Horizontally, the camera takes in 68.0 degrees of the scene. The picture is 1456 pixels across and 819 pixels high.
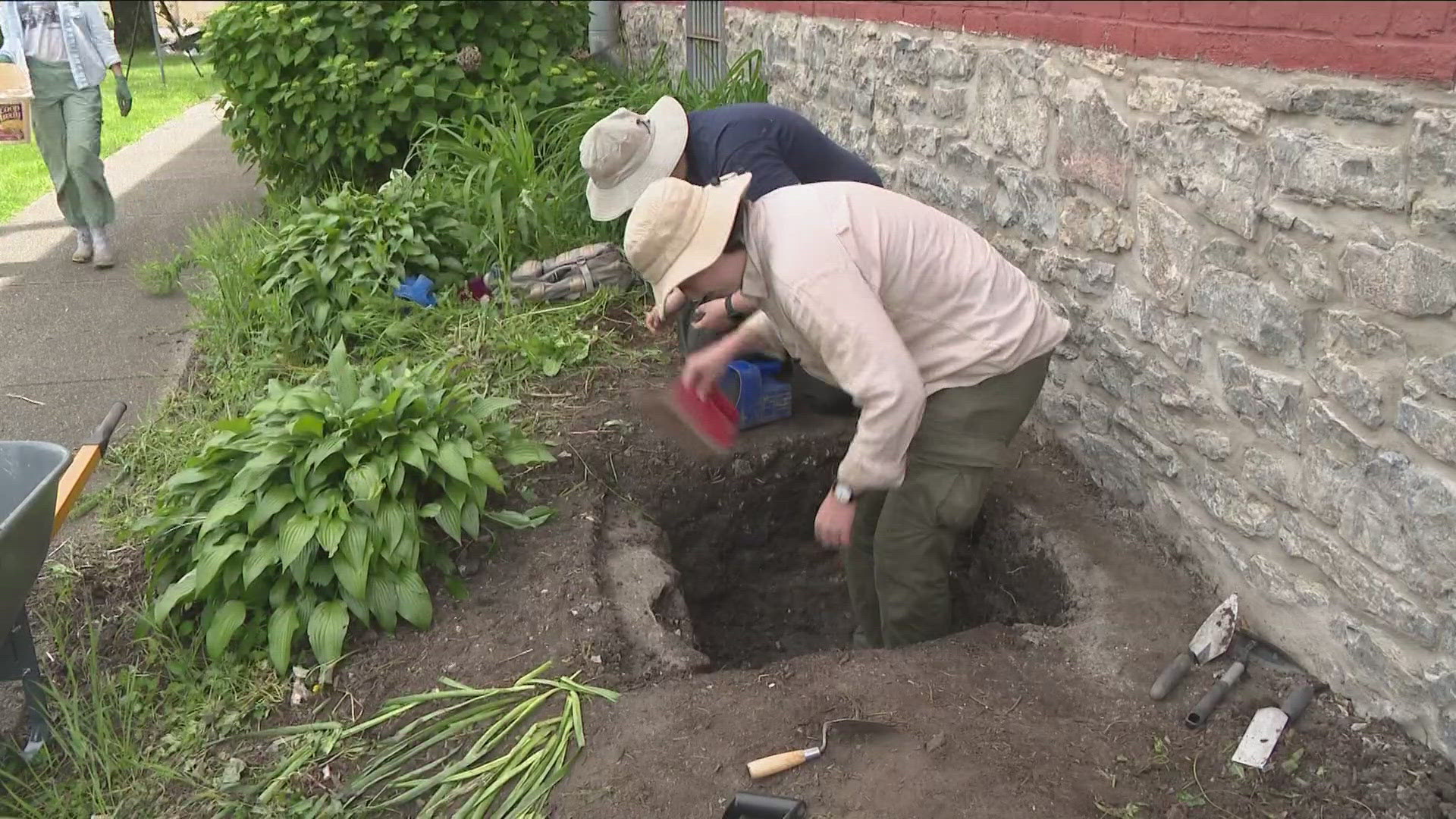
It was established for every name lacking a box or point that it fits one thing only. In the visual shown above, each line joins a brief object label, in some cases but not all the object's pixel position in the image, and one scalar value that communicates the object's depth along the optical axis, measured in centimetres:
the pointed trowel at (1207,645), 268
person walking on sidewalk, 624
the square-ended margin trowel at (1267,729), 244
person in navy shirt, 371
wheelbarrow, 246
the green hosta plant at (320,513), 304
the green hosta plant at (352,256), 512
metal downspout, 887
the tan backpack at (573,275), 522
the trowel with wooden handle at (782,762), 245
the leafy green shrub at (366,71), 662
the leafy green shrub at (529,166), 557
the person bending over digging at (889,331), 250
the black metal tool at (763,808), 233
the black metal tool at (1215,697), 255
